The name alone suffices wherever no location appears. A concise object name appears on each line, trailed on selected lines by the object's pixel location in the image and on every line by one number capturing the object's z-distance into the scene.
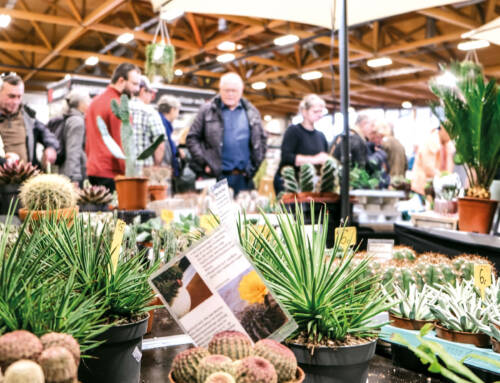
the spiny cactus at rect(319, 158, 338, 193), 2.78
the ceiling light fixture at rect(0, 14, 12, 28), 8.41
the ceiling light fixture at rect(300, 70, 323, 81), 13.04
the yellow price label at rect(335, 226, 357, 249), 1.30
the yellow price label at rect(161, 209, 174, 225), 2.19
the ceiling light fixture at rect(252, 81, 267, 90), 15.30
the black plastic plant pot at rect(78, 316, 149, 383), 0.87
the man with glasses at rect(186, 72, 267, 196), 3.90
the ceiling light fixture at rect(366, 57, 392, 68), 11.08
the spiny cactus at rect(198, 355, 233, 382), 0.65
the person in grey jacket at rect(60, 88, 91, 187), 4.22
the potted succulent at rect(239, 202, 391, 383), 0.81
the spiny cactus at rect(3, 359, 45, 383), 0.56
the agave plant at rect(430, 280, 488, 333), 1.17
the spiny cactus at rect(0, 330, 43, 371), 0.59
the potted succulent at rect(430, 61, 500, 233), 2.36
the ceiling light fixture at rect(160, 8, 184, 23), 7.34
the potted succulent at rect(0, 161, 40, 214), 2.25
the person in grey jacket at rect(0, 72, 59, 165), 2.86
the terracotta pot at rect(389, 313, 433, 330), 1.27
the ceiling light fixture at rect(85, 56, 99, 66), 11.84
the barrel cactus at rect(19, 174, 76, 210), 1.87
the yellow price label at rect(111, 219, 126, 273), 1.00
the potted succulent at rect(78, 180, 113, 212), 2.59
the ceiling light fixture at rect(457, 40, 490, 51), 8.60
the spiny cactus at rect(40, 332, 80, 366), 0.63
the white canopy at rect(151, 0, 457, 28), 2.76
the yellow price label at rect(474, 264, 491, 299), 1.33
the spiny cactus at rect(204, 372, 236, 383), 0.61
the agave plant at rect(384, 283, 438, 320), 1.28
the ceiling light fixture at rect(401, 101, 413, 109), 17.33
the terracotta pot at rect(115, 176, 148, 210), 2.63
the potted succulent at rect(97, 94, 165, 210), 2.54
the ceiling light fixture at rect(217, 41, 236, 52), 10.55
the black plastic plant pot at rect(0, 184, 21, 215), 2.25
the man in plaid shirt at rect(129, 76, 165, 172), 3.45
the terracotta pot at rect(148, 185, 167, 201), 3.34
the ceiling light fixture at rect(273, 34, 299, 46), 9.66
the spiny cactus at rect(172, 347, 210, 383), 0.69
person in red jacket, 3.42
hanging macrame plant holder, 5.71
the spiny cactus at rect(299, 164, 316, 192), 2.85
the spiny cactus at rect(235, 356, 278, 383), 0.62
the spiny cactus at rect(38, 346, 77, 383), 0.59
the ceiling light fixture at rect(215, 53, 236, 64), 11.60
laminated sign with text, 0.79
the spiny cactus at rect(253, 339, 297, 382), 0.69
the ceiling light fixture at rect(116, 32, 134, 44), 10.06
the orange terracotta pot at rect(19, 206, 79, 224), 1.66
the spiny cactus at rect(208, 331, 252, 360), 0.70
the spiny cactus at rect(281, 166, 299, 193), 2.96
